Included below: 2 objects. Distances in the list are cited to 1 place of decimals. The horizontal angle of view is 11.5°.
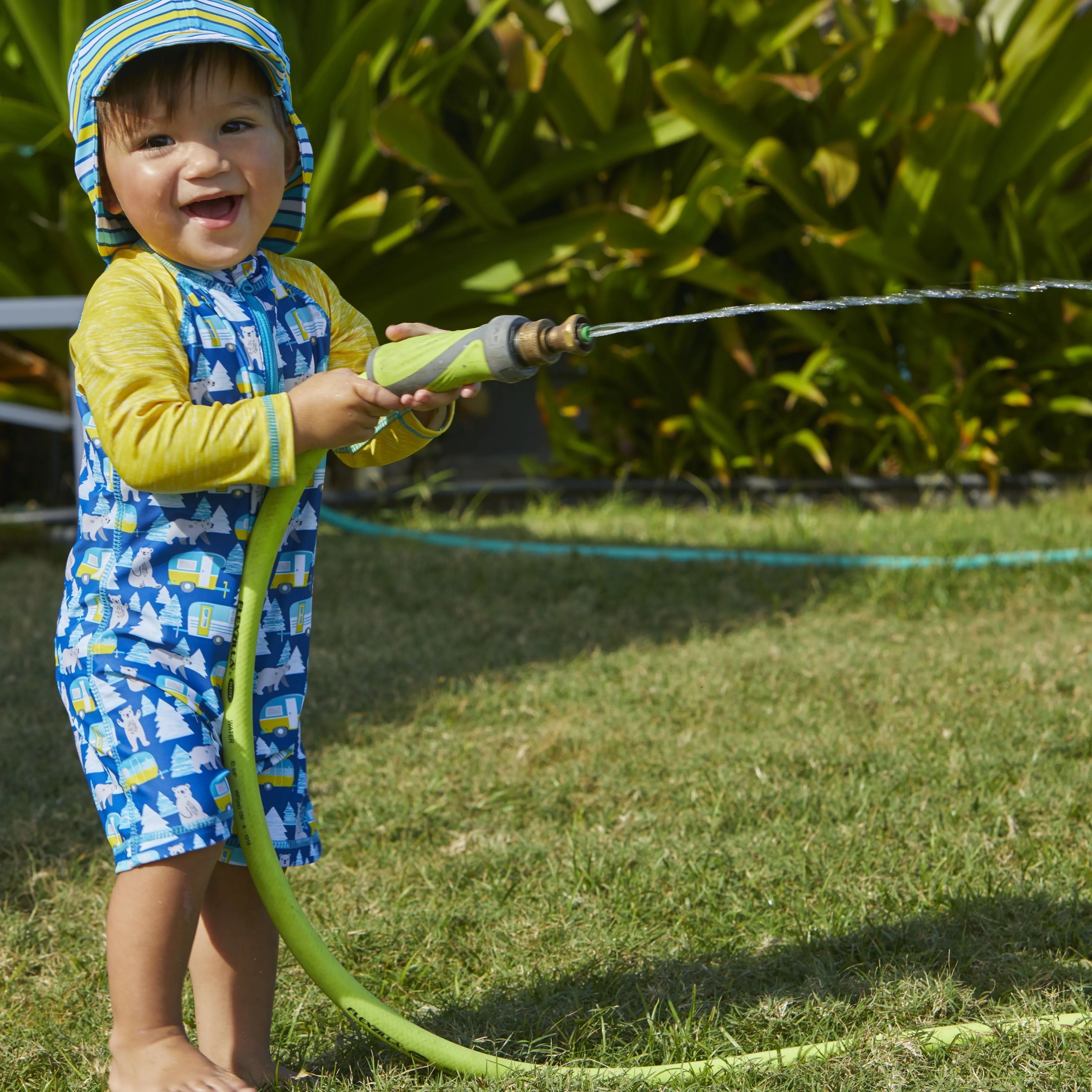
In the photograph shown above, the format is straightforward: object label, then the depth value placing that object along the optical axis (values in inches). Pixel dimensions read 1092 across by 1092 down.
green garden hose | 159.1
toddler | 156.5
